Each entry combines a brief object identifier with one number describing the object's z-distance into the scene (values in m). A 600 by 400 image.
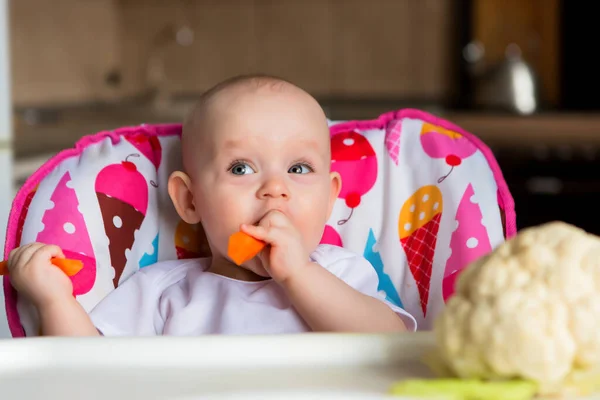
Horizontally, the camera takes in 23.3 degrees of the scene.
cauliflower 0.76
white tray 0.81
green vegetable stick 0.77
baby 1.04
